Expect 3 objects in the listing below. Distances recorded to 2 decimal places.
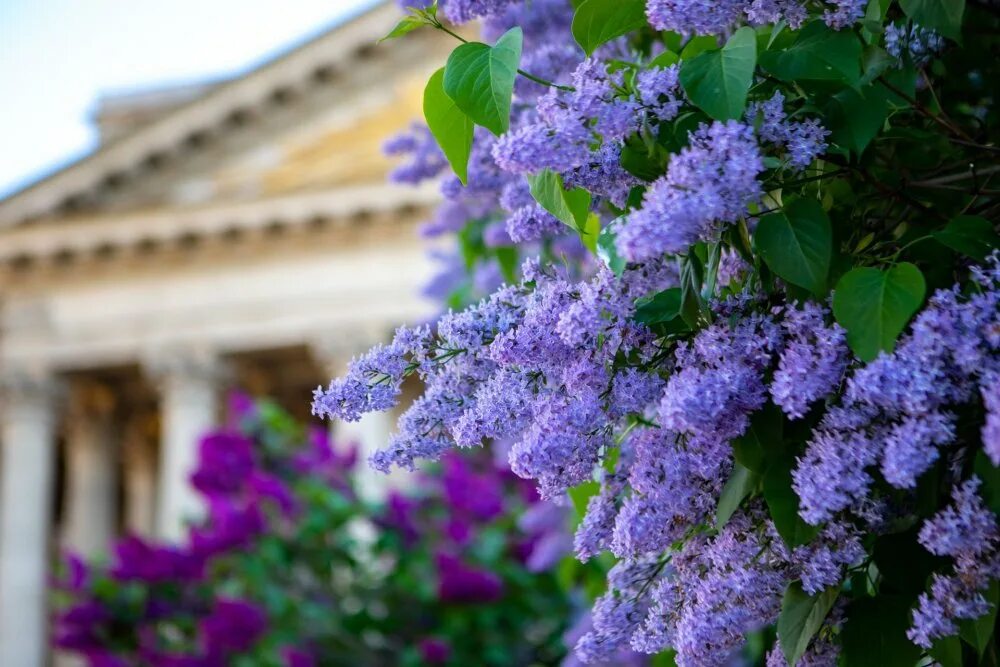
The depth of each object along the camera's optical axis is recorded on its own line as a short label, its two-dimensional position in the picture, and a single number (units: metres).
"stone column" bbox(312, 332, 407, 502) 21.20
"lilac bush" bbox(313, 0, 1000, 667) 1.77
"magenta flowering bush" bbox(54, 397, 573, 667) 9.74
